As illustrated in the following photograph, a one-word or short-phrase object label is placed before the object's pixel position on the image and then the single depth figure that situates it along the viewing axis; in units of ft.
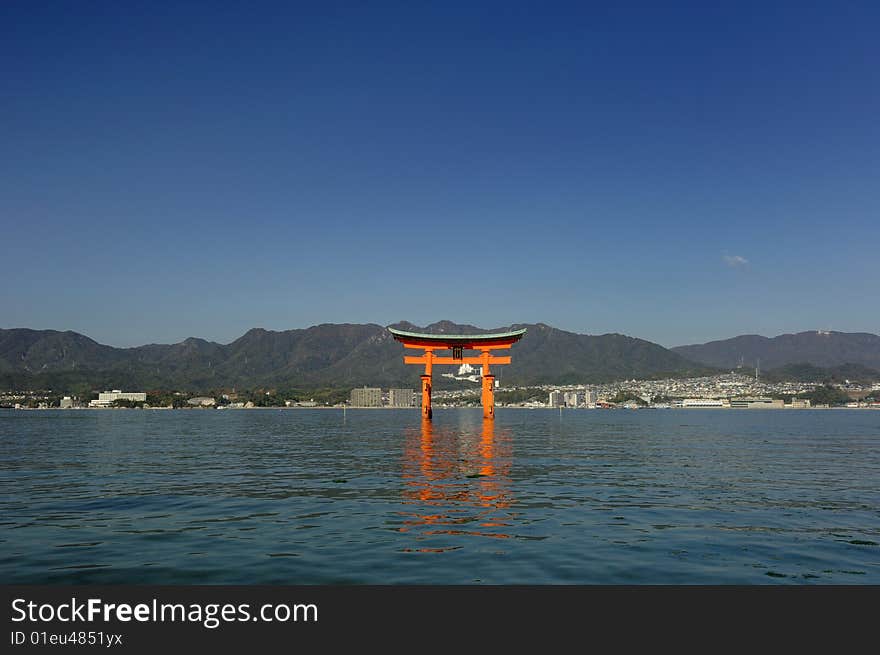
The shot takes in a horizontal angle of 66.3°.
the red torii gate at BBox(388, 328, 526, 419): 252.21
